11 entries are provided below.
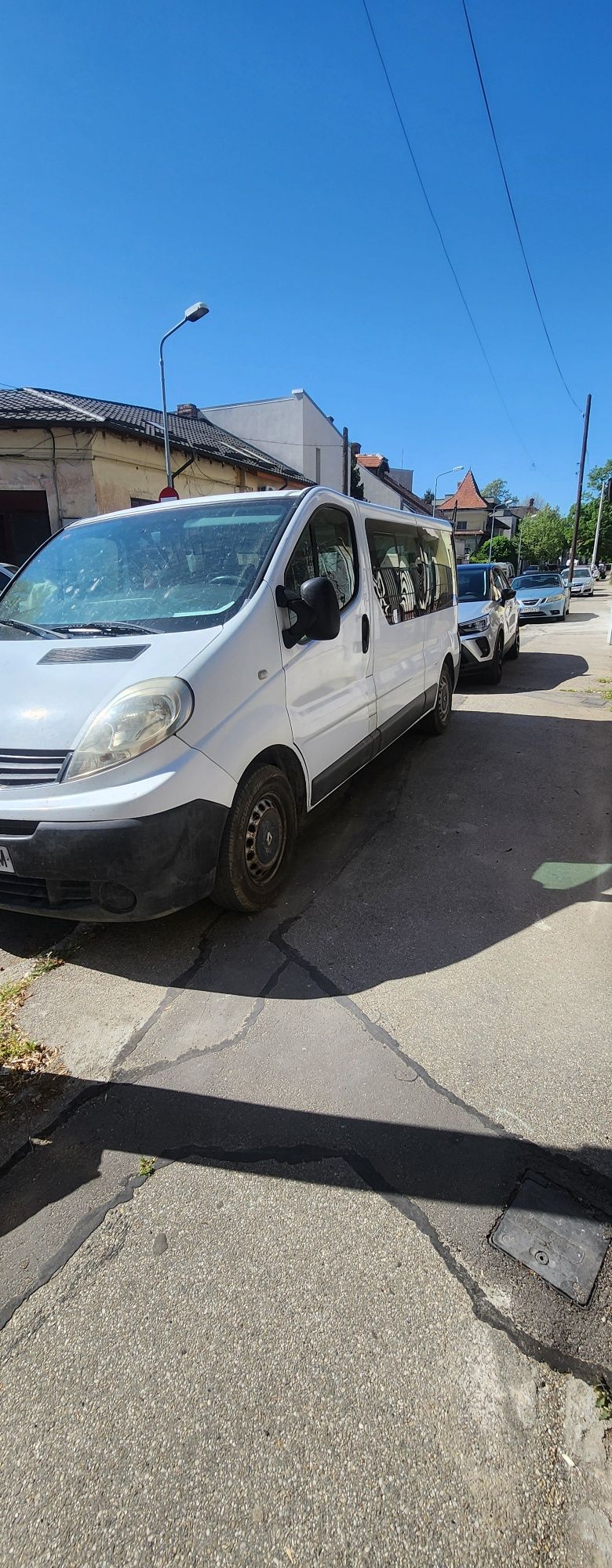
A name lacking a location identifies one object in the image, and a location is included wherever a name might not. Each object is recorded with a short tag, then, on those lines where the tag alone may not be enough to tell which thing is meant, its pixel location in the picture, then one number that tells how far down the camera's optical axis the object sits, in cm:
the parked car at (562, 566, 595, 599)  3950
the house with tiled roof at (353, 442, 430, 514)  4647
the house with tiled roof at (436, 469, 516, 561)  8062
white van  257
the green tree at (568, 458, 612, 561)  6875
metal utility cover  168
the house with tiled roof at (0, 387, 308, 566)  1653
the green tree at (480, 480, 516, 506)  10988
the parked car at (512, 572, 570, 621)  2067
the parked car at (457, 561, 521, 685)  938
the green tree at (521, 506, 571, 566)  7369
